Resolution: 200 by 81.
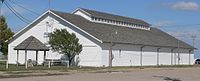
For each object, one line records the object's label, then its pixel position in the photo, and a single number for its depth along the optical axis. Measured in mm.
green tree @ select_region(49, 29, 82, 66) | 36502
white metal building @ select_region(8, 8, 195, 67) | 38149
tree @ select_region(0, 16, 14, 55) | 42424
